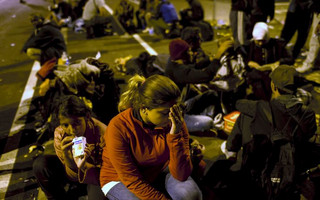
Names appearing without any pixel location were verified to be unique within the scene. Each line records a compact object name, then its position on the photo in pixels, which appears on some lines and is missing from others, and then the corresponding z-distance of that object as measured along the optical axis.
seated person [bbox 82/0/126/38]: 10.51
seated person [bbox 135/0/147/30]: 11.48
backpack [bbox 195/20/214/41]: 9.02
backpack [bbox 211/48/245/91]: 4.27
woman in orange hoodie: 2.28
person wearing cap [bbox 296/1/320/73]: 5.90
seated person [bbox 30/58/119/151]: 3.81
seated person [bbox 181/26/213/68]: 4.62
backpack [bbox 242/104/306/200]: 2.80
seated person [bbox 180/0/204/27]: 9.10
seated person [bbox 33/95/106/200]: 2.69
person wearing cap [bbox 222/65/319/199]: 2.82
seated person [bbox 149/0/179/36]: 9.51
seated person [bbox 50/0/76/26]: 13.15
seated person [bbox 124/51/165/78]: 5.23
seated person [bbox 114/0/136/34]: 11.07
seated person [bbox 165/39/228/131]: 4.07
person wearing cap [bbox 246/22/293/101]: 4.87
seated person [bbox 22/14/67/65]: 5.66
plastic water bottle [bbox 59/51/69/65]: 5.21
